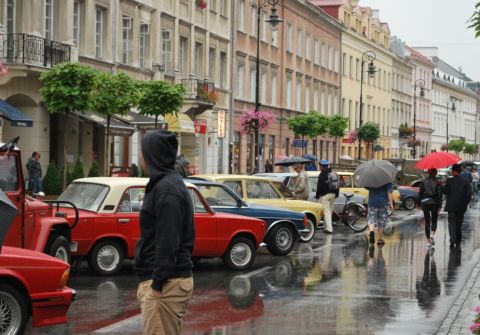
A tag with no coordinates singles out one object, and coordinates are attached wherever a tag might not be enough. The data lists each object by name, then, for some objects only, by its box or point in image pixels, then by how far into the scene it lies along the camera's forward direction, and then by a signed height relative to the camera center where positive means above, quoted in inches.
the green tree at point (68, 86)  1018.1 +68.3
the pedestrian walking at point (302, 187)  953.5 -27.6
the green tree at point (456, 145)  4800.7 +71.9
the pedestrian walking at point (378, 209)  834.2 -41.3
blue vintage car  694.5 -41.0
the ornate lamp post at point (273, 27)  1369.5 +178.1
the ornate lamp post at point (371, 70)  2341.3 +206.6
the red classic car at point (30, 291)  351.6 -48.6
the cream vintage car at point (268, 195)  802.8 -31.0
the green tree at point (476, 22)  359.3 +49.6
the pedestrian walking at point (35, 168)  1083.3 -16.0
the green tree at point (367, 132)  2765.7 +73.4
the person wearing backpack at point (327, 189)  954.1 -29.1
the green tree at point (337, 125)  2246.6 +74.0
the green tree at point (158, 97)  1258.0 +72.5
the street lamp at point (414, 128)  3420.0 +108.3
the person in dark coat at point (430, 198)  848.9 -32.3
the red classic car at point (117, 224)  571.2 -40.3
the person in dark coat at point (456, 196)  818.8 -29.0
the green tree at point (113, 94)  1112.2 +67.2
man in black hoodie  235.5 -19.9
